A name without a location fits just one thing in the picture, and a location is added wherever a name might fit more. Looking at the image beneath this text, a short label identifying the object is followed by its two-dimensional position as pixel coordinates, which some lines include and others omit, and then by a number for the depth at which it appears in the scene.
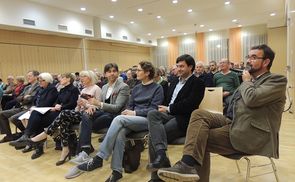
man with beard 1.68
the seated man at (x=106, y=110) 2.74
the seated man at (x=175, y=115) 2.14
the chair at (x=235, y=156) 1.80
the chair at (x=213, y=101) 2.72
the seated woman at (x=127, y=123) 2.33
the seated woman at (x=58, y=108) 3.33
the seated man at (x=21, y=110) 4.12
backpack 2.62
